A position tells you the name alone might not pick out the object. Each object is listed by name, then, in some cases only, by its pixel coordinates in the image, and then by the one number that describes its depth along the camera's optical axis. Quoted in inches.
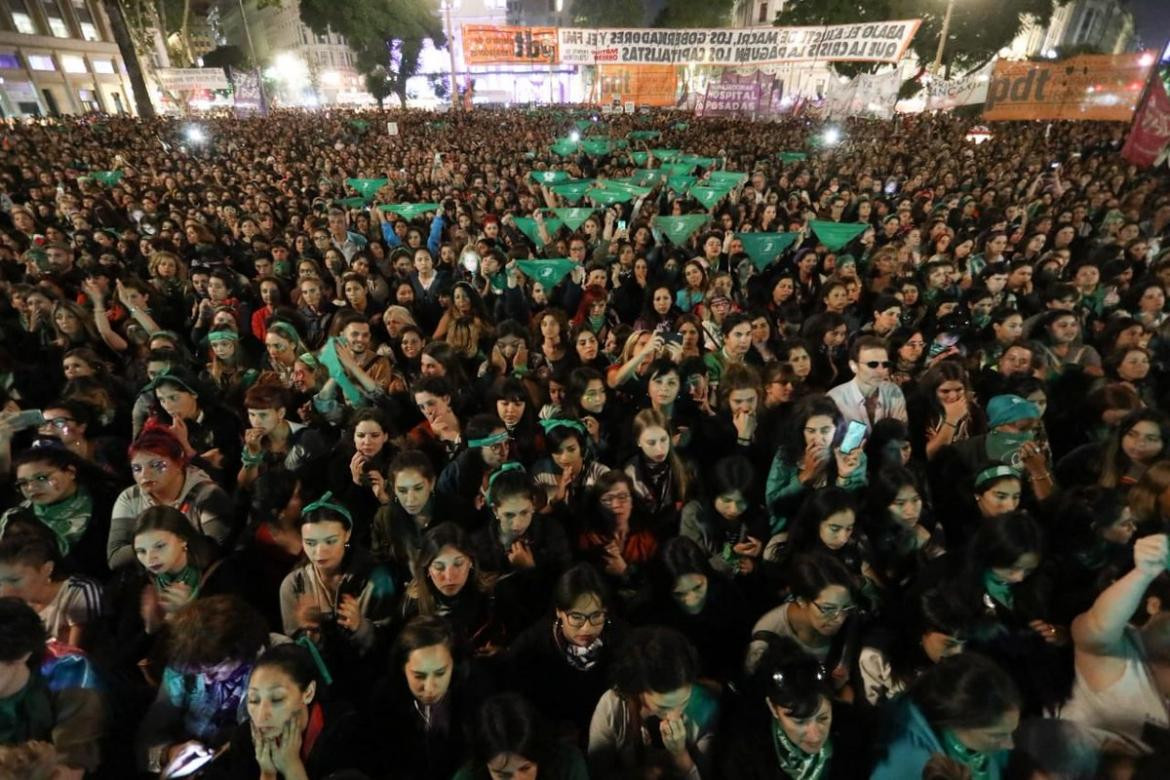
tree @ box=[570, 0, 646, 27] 2871.6
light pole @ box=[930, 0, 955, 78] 771.3
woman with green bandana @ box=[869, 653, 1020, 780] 72.6
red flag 438.9
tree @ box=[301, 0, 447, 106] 1743.4
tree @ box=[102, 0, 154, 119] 1087.3
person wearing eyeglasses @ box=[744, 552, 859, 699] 92.5
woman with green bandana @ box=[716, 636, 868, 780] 76.4
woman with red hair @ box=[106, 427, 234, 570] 119.2
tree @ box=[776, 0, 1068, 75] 1477.6
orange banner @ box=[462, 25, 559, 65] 972.0
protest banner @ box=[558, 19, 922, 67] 693.9
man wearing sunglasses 159.6
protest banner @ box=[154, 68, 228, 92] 983.6
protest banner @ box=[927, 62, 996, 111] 863.7
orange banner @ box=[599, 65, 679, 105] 1145.4
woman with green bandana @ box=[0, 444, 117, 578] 113.8
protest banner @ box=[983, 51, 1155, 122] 634.8
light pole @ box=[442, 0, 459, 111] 1291.8
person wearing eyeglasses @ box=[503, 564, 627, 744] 95.1
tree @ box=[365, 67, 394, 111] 2072.1
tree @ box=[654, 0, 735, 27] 2431.1
